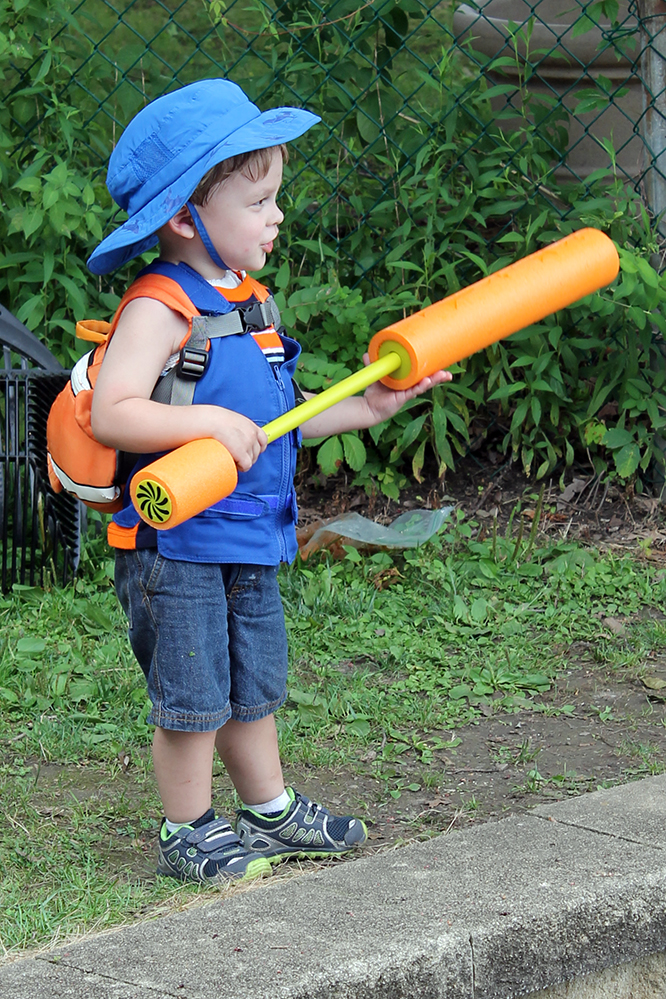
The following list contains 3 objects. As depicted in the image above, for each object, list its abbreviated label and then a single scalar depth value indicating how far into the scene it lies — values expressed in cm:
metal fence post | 809
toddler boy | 398
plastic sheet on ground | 755
